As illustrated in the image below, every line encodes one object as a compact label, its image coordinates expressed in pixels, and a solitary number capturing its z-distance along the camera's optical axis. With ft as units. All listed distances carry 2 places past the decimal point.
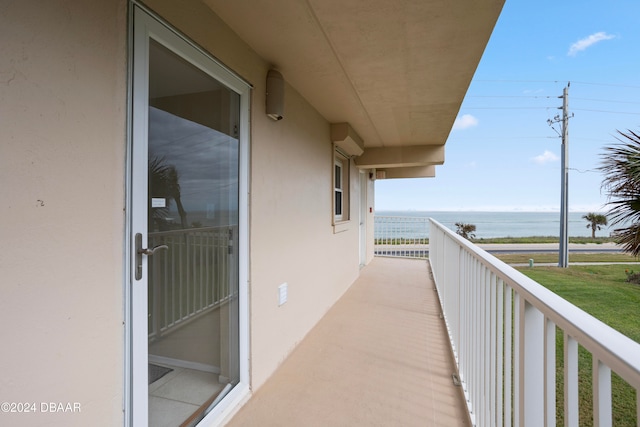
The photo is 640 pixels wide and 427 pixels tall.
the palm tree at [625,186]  10.89
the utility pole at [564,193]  31.55
